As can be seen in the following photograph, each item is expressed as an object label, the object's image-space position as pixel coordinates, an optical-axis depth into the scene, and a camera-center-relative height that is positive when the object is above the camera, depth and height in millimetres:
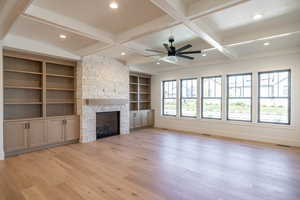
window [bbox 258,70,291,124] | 5238 +52
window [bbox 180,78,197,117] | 7262 +10
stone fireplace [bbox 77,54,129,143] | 5469 +254
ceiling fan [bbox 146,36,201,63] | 3858 +1109
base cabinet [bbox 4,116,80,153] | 4148 -1004
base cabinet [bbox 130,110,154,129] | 7551 -1010
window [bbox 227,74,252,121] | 5910 +53
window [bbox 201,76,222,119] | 6564 +53
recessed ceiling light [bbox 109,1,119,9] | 2825 +1657
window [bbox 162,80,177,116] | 8041 +7
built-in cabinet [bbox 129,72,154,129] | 7754 -149
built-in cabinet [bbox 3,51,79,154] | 4316 -123
